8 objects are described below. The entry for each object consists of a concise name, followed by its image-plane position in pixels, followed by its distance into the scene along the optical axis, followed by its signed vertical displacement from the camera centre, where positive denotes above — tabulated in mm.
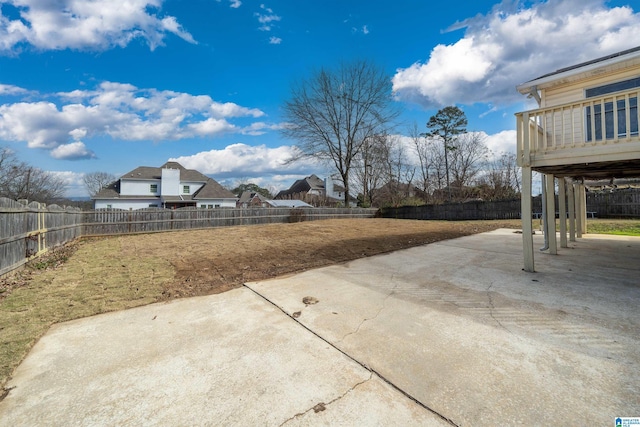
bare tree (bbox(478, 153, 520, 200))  22609 +2500
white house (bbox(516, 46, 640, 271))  3814 +1031
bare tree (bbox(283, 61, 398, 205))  22125 +8888
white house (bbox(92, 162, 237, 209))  25530 +2553
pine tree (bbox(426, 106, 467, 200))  24445 +7989
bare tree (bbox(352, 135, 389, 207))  24406 +4429
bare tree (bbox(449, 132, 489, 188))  24469 +4933
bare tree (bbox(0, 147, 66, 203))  22453 +3355
